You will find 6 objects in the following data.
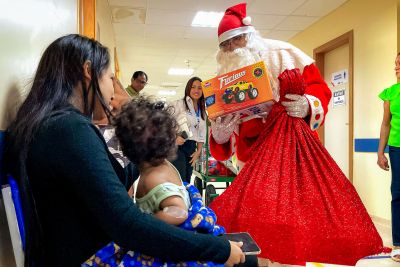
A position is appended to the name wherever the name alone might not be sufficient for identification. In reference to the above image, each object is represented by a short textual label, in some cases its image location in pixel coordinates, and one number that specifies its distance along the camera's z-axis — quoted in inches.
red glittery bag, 42.8
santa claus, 57.6
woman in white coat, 143.6
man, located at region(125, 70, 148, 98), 173.0
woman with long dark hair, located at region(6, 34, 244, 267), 30.0
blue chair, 30.0
